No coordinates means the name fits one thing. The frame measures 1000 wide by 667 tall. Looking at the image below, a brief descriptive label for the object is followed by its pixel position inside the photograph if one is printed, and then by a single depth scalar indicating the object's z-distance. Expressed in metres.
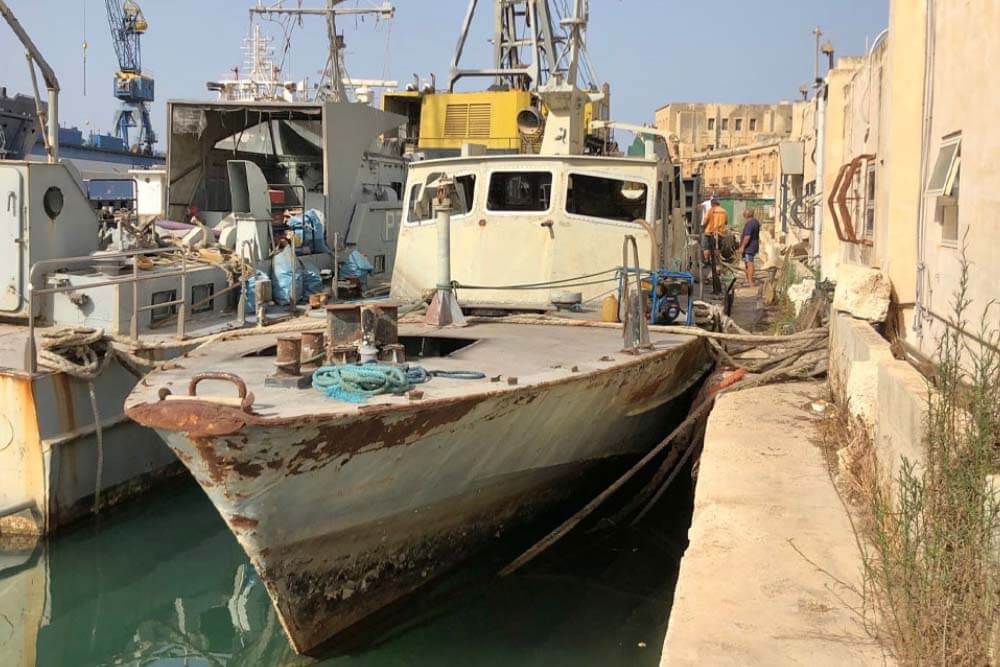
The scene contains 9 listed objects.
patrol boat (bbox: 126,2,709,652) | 4.87
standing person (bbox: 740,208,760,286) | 14.77
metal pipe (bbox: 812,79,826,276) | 13.05
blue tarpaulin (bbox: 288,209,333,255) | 10.88
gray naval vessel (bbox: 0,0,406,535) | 7.24
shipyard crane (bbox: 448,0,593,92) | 15.20
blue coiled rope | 4.98
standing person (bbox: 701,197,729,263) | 15.17
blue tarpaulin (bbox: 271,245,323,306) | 9.91
